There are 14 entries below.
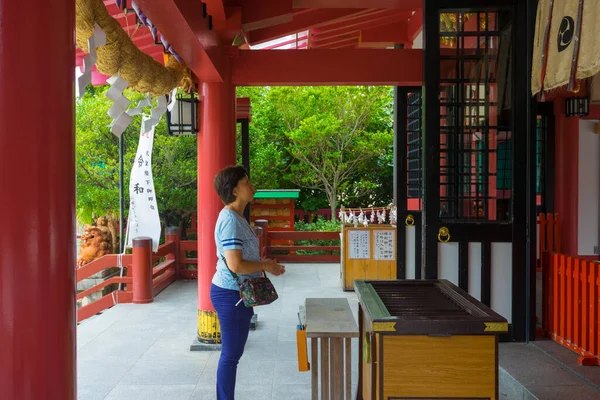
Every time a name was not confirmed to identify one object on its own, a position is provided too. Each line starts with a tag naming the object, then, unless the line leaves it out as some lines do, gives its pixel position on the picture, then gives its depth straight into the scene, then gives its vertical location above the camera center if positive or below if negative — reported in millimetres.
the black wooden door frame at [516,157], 5070 +305
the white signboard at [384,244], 9219 -829
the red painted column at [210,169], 5926 +232
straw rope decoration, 3359 +1004
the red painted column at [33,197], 1888 -18
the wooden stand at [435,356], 2842 -809
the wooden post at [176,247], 11047 -1053
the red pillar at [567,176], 9469 +262
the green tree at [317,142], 16359 +1751
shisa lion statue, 12133 -1060
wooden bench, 3475 -966
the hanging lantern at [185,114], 5895 +791
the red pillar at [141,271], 8656 -1185
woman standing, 3633 -473
